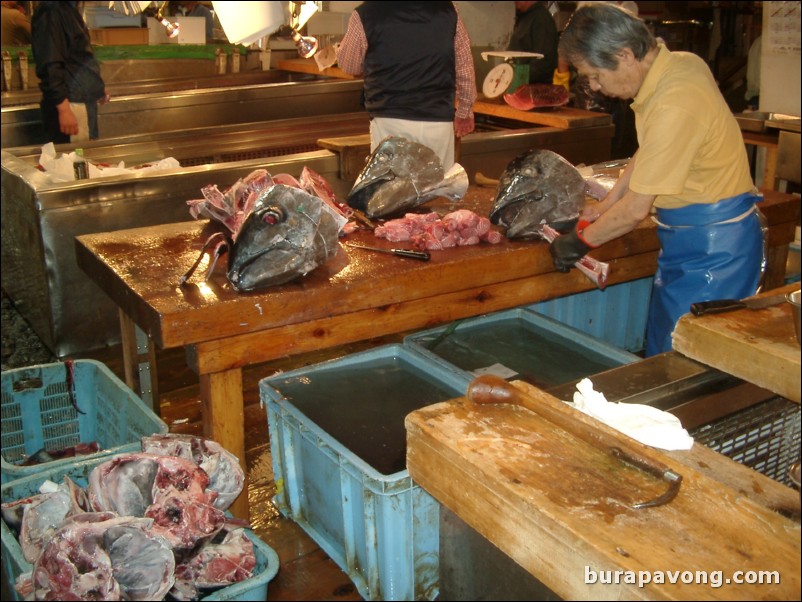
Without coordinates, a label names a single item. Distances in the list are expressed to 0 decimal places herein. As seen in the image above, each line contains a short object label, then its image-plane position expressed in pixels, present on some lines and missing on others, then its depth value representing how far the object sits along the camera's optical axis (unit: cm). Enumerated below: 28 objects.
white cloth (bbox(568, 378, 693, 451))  165
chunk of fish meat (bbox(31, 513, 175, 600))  214
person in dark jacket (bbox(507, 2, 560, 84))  784
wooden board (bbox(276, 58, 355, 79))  835
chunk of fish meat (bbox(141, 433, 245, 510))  263
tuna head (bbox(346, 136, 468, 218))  363
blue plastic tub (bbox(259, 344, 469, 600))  255
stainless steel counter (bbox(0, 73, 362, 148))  669
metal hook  145
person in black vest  454
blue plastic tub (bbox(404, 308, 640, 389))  322
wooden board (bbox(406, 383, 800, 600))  132
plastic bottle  457
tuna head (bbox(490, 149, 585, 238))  340
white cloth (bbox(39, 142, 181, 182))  467
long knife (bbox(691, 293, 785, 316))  175
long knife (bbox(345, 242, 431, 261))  313
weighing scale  663
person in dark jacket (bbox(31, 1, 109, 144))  594
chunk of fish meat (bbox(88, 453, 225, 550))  243
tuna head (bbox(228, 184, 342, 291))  282
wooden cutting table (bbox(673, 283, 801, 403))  154
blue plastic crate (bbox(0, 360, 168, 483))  327
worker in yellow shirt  283
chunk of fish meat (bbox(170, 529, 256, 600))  237
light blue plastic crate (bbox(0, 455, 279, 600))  230
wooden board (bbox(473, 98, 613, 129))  614
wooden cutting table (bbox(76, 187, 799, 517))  275
